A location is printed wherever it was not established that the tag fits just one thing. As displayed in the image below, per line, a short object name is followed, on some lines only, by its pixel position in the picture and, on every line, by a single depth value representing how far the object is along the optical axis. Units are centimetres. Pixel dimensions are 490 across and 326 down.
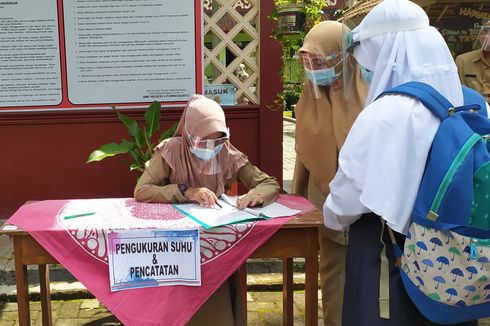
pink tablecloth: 197
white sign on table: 198
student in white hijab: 147
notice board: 383
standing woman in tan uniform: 232
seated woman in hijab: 229
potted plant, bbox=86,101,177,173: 320
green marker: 212
